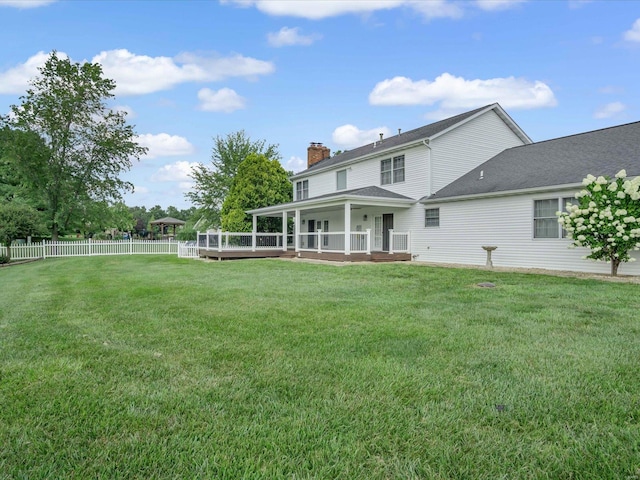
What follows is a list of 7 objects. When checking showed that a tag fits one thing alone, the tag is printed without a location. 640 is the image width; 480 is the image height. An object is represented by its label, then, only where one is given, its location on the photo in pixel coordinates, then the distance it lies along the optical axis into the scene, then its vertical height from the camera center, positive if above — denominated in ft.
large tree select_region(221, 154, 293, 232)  77.51 +8.36
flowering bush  31.58 +1.28
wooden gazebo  145.51 +4.87
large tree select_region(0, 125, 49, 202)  84.02 +18.27
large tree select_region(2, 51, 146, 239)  86.12 +23.10
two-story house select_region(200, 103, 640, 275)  41.70 +4.94
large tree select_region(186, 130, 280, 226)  107.65 +17.62
